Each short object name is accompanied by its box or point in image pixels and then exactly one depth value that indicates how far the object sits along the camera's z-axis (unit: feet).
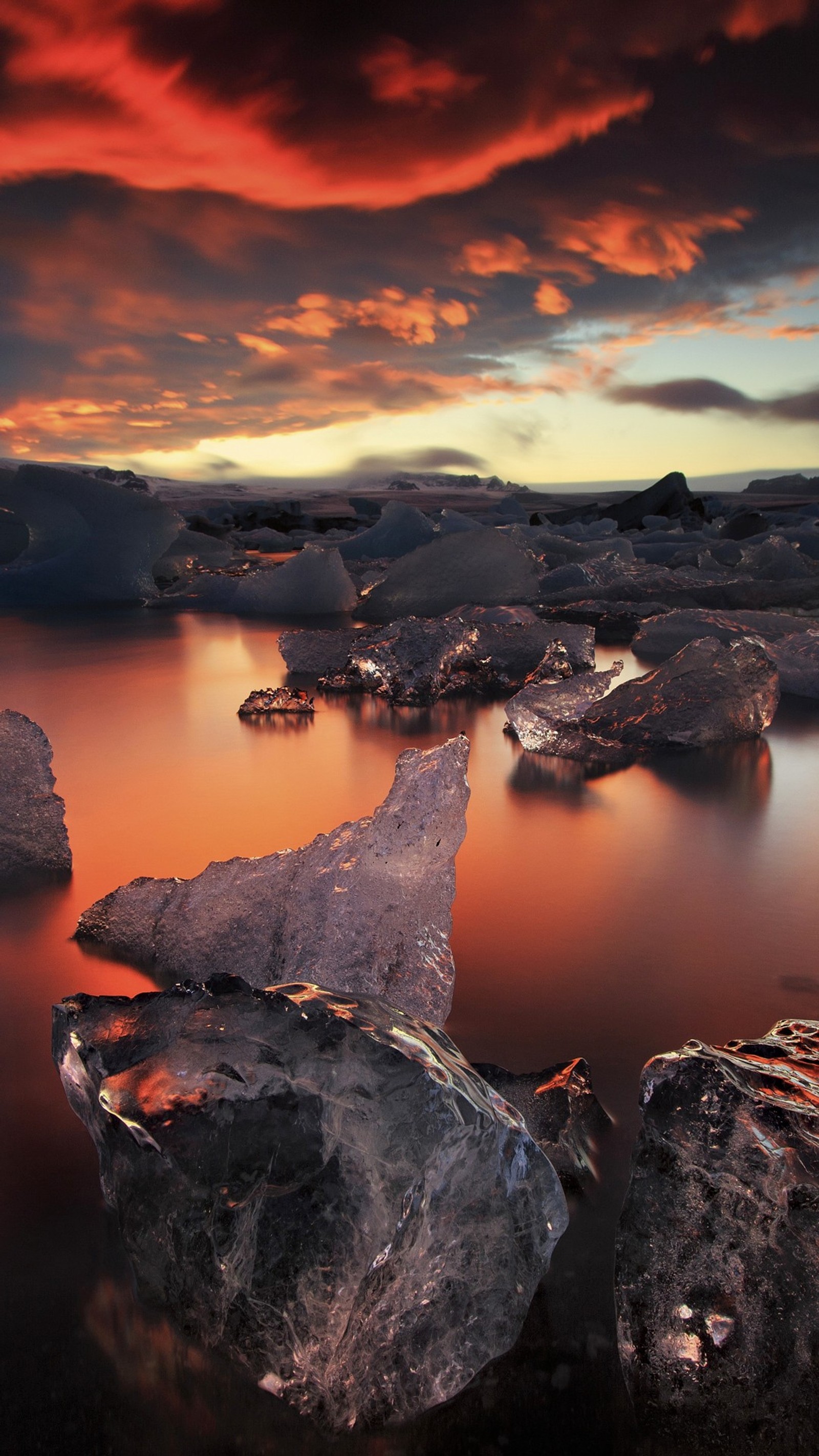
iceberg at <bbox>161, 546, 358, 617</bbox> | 15.53
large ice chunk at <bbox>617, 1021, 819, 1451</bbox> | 1.68
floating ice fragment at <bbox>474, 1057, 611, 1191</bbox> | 2.22
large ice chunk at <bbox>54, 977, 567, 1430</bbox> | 1.73
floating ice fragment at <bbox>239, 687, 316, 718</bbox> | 8.00
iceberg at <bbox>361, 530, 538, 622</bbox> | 14.87
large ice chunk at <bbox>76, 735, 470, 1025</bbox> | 2.94
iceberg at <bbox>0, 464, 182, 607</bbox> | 16.70
